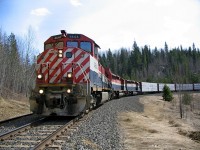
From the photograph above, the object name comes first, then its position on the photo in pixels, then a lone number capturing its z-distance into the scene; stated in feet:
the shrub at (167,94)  129.90
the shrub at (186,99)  130.00
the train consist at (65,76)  36.83
